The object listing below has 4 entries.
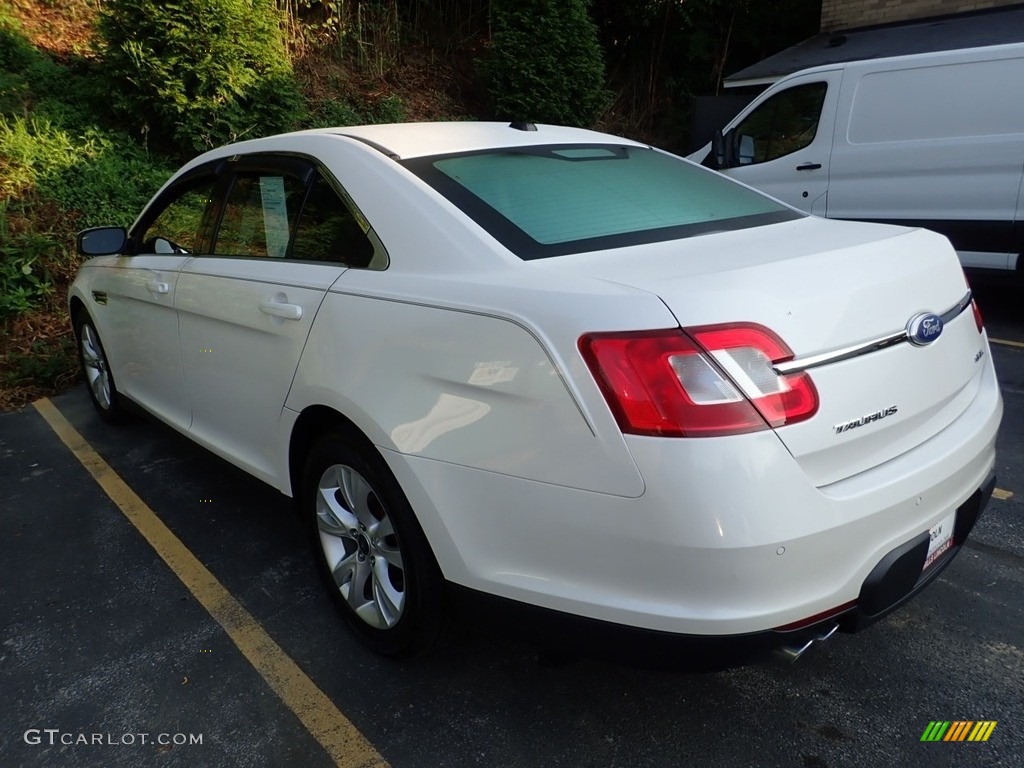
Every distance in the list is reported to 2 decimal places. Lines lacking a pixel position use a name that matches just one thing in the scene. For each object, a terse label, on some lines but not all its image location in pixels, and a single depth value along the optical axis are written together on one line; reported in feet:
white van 19.80
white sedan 5.82
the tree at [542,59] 34.35
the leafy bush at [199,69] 25.46
